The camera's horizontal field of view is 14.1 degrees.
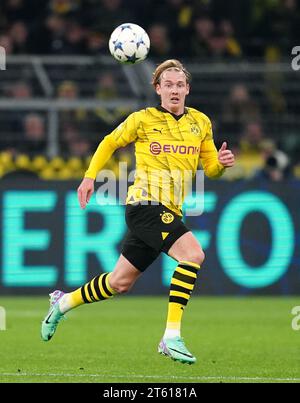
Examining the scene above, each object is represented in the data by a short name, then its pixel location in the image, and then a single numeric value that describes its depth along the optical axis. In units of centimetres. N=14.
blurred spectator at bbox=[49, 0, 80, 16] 1858
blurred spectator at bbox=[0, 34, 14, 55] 1777
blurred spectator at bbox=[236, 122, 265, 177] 1631
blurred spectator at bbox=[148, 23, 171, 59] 1812
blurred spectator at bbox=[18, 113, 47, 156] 1602
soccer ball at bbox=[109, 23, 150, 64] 967
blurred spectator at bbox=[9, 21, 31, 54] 1809
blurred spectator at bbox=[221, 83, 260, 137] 1627
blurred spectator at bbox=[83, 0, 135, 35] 1842
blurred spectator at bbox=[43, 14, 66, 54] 1820
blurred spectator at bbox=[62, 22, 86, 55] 1806
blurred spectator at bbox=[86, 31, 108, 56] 1808
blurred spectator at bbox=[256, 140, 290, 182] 1593
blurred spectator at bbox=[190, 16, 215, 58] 1822
